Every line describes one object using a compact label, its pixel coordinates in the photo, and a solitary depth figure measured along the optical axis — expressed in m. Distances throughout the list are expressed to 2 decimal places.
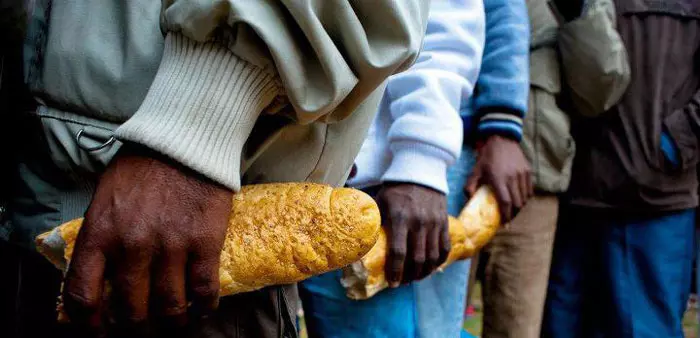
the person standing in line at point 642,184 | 2.40
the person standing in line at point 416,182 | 1.50
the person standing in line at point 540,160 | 2.26
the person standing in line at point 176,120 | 0.70
